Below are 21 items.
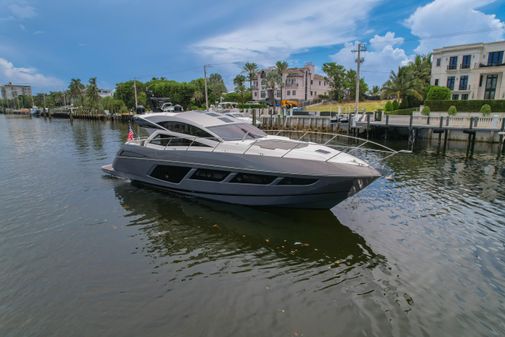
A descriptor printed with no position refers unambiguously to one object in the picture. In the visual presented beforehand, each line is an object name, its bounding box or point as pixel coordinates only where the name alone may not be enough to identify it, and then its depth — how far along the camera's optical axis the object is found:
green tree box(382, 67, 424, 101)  44.41
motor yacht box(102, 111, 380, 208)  8.61
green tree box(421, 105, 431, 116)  29.55
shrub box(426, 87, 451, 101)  36.28
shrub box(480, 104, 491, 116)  24.95
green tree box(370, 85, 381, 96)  78.37
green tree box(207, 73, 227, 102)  72.31
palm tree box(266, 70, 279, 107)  62.34
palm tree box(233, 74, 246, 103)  74.56
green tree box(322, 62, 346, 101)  71.00
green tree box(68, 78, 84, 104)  98.46
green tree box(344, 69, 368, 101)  70.50
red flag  13.64
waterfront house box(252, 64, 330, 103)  72.00
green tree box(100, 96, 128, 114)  77.56
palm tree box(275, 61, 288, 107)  63.97
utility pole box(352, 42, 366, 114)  37.28
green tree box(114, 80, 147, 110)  87.44
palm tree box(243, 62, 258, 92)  71.88
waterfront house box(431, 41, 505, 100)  39.31
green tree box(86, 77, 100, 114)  83.75
